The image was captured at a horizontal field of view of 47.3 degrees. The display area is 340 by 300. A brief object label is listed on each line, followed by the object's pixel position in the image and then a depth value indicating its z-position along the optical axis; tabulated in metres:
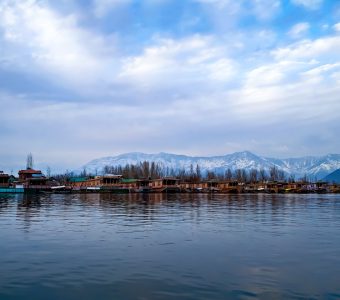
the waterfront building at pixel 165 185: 156.25
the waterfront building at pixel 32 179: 139.50
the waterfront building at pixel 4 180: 124.75
